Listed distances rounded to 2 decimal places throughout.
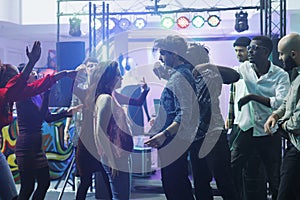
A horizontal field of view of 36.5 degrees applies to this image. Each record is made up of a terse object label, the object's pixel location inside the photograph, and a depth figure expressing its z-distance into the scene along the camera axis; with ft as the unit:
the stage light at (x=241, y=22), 23.01
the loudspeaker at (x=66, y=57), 18.13
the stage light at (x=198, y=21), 24.67
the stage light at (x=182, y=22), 25.41
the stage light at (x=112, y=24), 25.69
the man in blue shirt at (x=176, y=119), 8.70
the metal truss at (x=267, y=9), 16.13
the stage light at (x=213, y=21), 24.23
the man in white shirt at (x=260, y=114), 10.16
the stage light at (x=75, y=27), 24.88
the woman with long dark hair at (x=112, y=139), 9.25
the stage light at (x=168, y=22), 25.62
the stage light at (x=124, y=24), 26.01
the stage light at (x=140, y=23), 26.81
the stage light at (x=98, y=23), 26.02
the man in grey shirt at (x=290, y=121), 8.29
